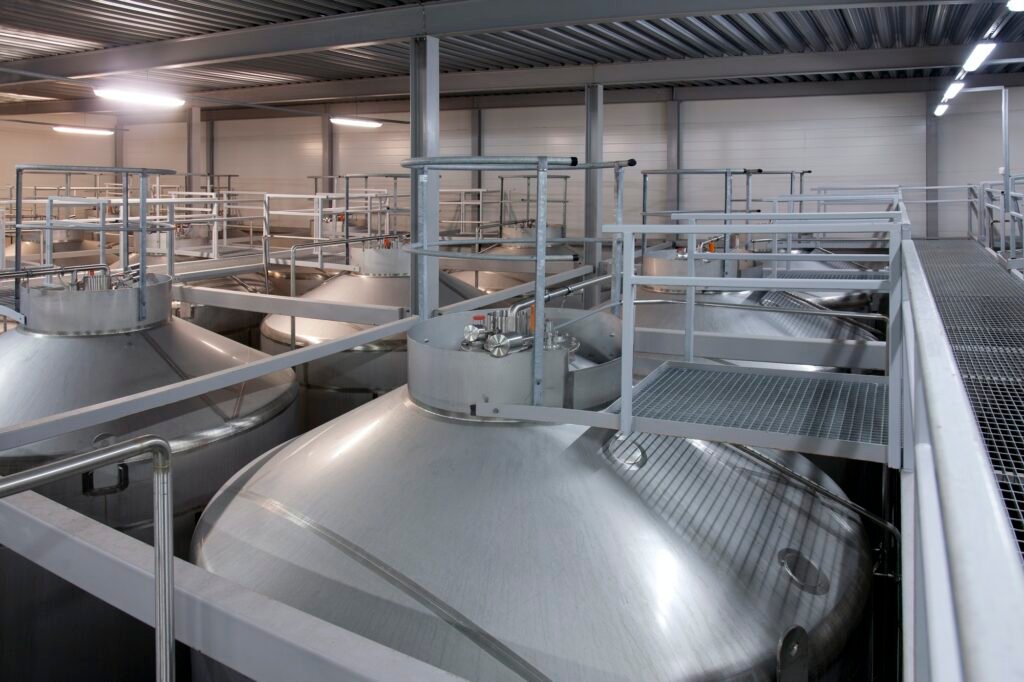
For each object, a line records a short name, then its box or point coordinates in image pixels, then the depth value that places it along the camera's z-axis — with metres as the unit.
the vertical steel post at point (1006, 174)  6.18
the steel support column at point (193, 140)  15.70
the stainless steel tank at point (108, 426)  3.44
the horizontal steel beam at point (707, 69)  9.02
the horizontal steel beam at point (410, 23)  5.60
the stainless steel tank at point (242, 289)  8.27
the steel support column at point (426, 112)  5.91
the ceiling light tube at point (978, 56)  6.01
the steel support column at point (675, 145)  13.58
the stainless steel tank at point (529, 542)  2.26
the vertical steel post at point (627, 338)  2.76
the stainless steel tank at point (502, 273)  11.23
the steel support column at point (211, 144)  18.27
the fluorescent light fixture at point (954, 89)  8.80
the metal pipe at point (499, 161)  2.90
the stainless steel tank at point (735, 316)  5.65
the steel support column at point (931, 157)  12.25
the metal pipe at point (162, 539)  1.76
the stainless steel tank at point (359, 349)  6.14
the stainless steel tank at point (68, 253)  10.17
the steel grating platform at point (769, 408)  2.64
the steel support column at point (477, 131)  15.18
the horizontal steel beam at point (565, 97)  12.16
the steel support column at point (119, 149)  18.55
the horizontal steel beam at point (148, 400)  2.65
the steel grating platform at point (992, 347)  2.07
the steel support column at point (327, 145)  16.25
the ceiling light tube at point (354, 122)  13.12
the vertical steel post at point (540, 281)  2.83
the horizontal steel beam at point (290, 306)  5.26
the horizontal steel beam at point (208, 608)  1.65
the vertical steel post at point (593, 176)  9.81
